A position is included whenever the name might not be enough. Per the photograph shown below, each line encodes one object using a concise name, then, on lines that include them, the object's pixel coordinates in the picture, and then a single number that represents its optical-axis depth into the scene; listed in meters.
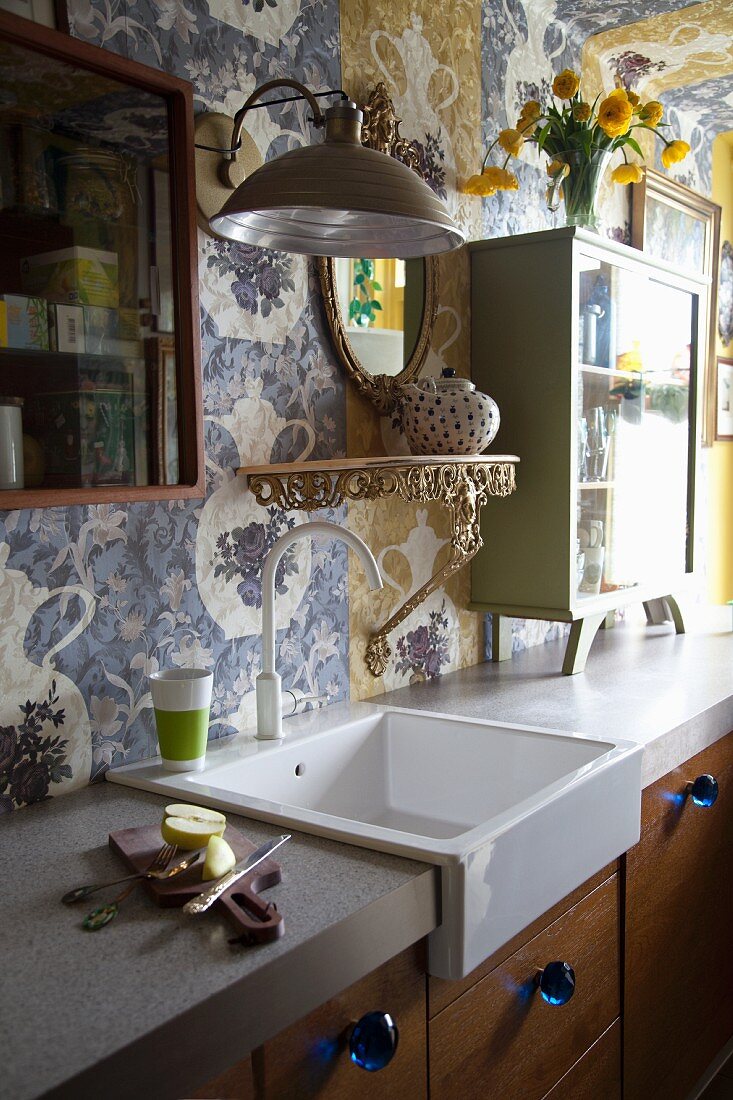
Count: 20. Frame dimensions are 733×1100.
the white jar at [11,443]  1.23
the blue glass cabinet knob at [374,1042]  0.97
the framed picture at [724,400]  3.66
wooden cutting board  0.93
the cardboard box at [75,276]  1.26
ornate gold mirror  1.82
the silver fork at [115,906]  0.96
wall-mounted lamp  1.13
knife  0.98
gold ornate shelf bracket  1.62
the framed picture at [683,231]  2.98
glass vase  2.22
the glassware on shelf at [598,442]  2.18
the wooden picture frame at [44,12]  1.25
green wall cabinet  2.09
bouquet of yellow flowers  2.12
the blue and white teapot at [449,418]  1.79
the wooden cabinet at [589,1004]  1.00
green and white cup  1.38
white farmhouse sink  1.12
